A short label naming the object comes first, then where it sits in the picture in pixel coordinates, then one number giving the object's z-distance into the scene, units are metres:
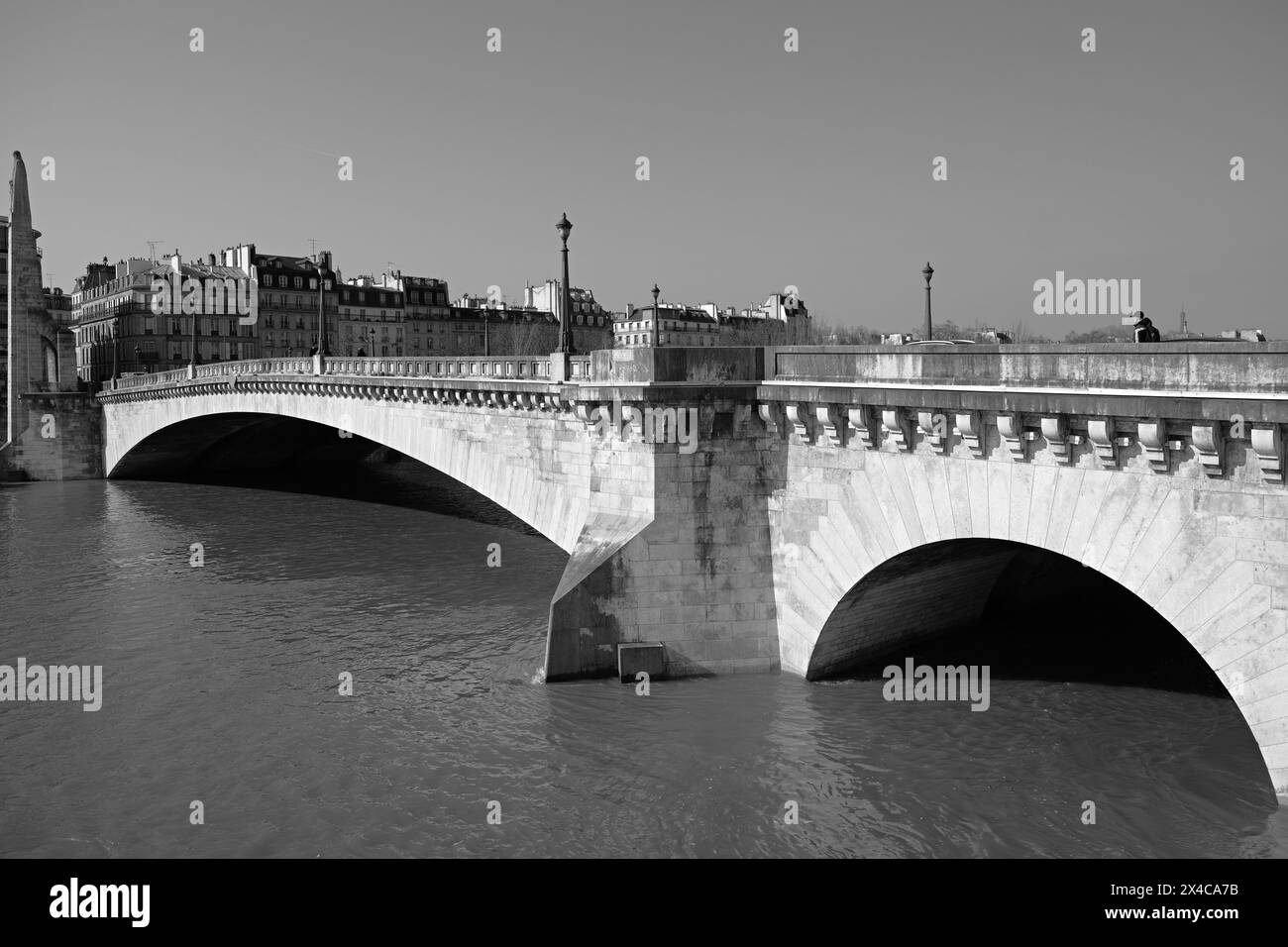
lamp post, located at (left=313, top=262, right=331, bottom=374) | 32.09
